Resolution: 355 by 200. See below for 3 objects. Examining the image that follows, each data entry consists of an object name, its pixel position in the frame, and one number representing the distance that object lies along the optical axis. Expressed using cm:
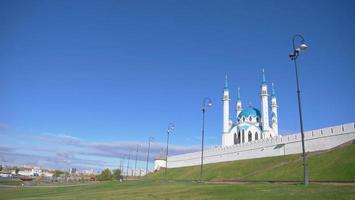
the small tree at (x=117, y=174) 11999
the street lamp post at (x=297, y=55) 2514
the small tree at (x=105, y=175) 11787
